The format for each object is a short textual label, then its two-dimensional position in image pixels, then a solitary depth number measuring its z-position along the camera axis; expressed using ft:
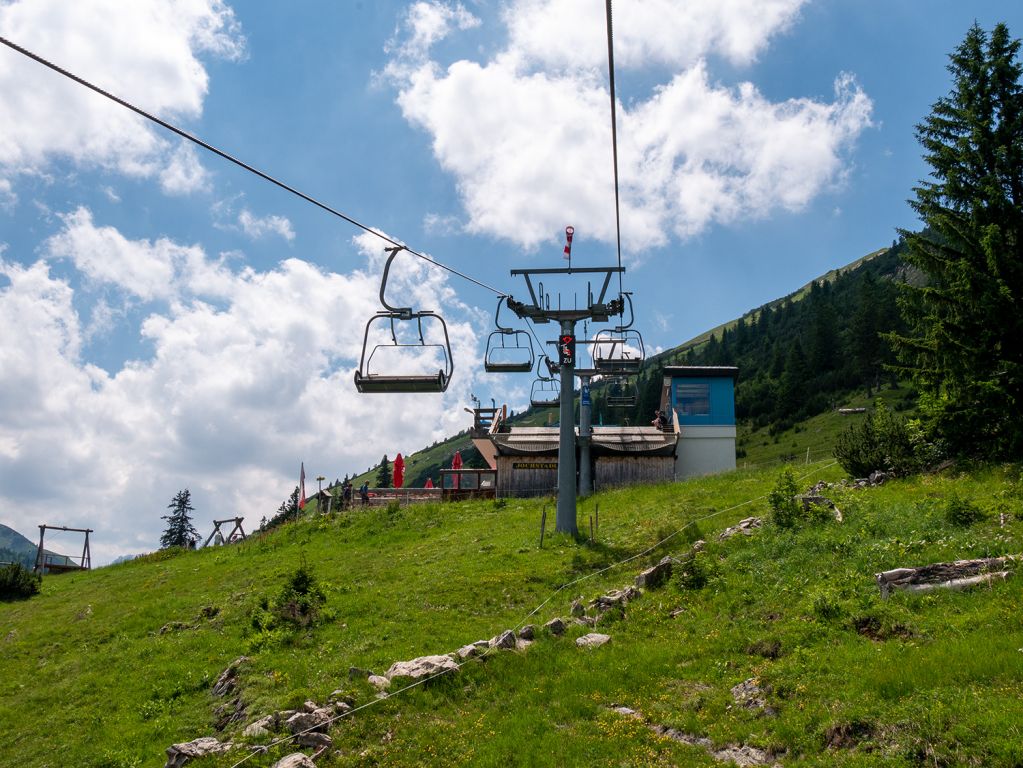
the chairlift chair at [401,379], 55.01
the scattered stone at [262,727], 42.01
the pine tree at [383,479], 433.15
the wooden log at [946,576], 47.26
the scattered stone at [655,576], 61.16
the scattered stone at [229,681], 53.26
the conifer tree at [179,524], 325.42
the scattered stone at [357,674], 47.44
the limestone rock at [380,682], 46.14
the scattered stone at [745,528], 70.90
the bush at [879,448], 85.25
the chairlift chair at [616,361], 112.24
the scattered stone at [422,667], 47.29
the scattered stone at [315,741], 40.68
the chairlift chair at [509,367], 94.38
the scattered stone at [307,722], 41.81
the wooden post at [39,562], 145.79
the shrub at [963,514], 58.90
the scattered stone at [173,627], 72.32
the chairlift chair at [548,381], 118.83
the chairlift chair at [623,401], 144.25
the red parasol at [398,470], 149.29
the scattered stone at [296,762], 37.45
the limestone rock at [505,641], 50.52
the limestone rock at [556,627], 53.06
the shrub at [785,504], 69.56
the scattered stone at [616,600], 57.26
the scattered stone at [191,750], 41.11
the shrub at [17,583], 113.60
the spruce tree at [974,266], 74.38
